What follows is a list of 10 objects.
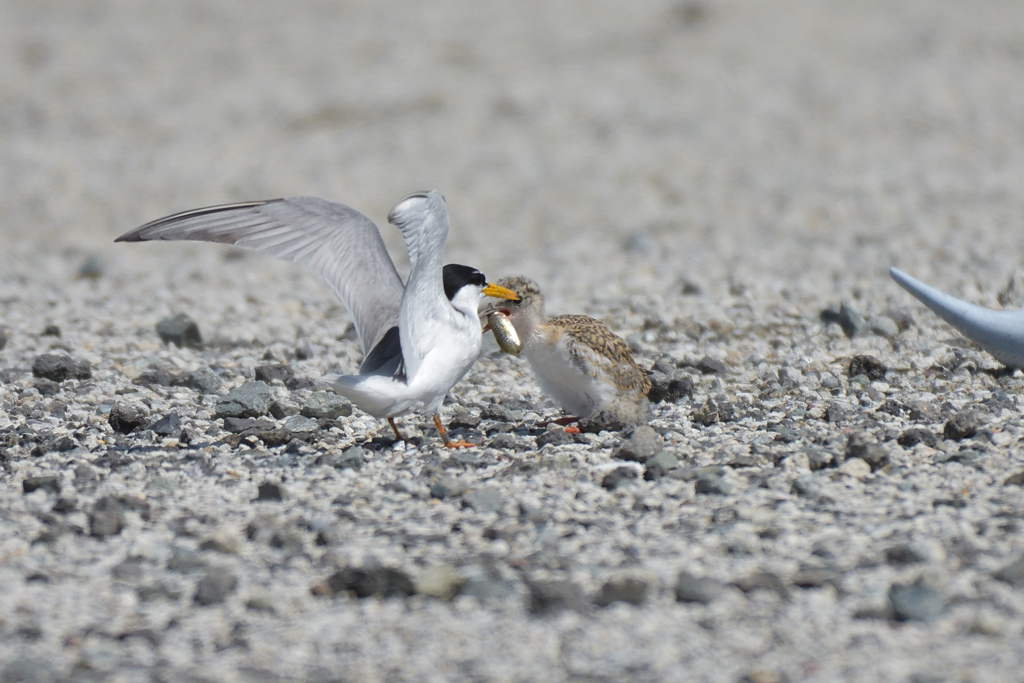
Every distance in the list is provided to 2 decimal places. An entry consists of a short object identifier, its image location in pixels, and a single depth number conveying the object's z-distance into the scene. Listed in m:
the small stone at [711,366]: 11.65
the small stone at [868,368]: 11.19
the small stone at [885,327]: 12.88
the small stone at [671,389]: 10.84
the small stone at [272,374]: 11.56
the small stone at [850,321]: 12.95
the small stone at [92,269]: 17.02
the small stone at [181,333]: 13.18
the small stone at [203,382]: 11.24
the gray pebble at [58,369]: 11.44
